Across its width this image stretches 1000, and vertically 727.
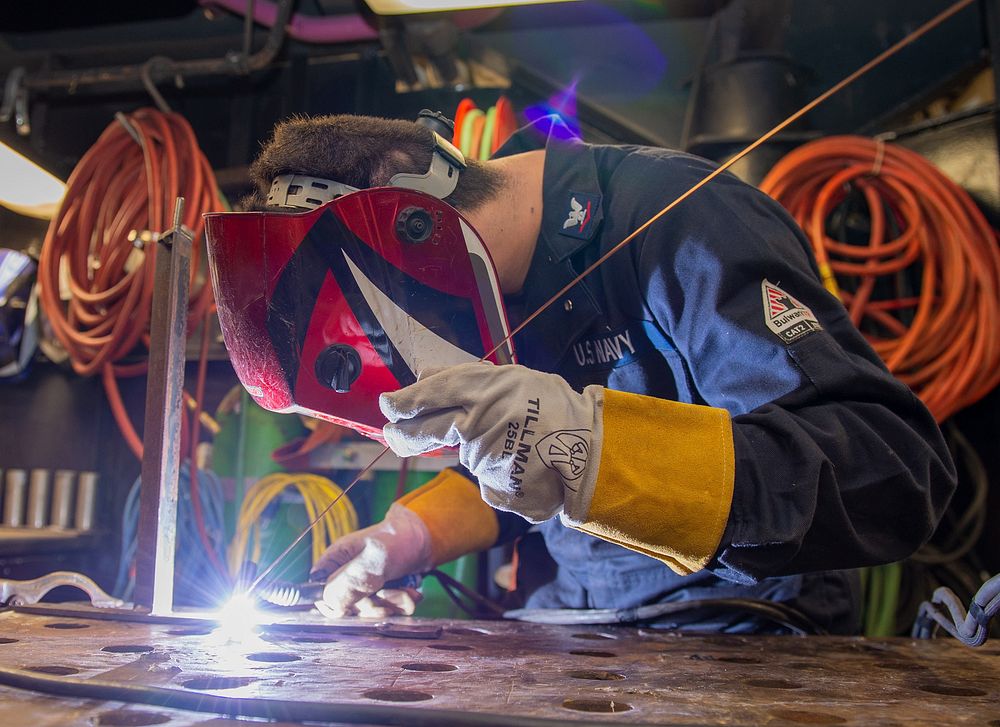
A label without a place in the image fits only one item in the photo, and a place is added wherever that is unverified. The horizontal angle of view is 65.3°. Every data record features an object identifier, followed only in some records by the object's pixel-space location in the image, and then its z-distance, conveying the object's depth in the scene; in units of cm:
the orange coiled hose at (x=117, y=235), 218
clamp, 128
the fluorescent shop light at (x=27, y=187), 217
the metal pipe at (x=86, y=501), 232
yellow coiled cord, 213
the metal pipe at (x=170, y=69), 242
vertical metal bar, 123
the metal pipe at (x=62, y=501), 230
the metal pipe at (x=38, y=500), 229
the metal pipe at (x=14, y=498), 228
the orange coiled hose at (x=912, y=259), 206
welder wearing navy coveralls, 88
